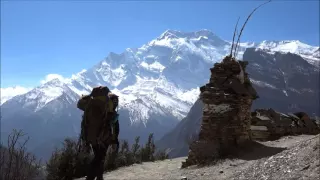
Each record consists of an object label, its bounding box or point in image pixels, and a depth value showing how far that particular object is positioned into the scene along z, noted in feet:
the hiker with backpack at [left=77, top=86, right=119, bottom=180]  25.70
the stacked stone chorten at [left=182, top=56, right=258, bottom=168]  38.73
